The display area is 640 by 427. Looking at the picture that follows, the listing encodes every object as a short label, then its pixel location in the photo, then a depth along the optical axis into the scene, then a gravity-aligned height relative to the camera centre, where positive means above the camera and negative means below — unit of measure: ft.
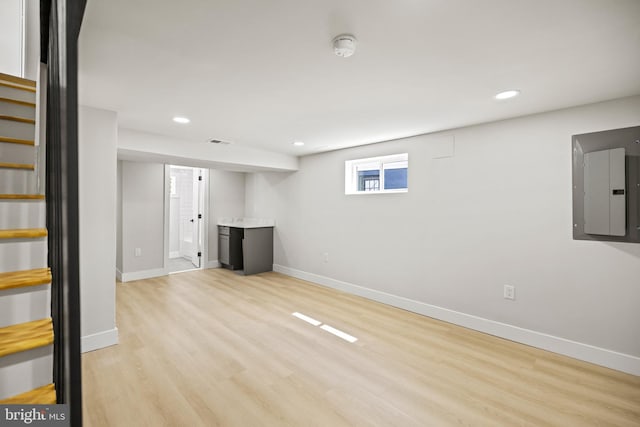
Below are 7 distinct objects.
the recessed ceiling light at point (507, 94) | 7.36 +2.98
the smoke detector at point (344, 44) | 5.02 +2.89
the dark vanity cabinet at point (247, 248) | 17.62 -2.19
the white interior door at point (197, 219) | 19.71 -0.43
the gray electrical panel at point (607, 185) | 7.57 +0.72
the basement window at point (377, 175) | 12.82 +1.75
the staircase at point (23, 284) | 2.26 -0.63
